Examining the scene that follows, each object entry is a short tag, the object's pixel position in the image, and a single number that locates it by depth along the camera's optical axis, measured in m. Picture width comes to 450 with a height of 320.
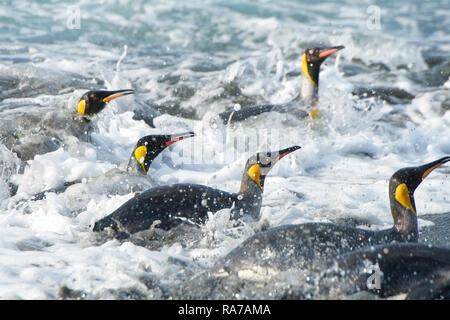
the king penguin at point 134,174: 9.63
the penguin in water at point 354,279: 5.83
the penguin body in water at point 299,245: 6.25
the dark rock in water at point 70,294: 6.11
